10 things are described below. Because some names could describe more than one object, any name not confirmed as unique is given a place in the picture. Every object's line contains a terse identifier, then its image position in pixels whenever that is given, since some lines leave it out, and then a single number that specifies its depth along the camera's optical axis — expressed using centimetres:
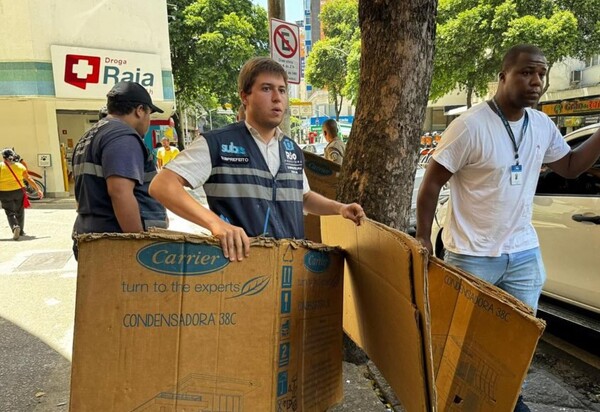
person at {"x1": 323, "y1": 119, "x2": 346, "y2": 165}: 670
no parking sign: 567
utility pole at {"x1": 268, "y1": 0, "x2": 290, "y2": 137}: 623
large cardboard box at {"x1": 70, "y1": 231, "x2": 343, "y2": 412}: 138
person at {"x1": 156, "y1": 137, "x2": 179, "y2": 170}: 1317
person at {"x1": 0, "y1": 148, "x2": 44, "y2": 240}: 758
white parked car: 331
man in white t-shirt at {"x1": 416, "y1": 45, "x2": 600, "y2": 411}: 221
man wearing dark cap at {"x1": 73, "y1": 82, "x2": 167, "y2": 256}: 228
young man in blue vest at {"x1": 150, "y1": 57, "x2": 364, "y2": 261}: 175
